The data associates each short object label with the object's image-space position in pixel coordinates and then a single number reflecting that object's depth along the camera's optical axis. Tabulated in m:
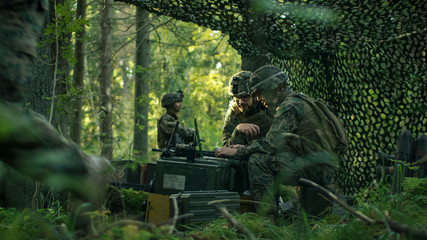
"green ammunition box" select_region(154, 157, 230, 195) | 4.04
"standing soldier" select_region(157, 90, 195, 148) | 7.50
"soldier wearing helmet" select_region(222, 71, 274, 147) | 5.58
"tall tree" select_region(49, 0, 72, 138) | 4.00
